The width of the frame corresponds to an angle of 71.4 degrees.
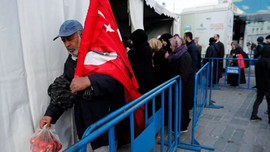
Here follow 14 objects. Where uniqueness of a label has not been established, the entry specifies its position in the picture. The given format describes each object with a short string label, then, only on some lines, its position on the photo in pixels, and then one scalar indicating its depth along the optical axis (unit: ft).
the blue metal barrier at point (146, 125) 3.53
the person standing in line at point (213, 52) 21.83
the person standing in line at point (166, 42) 12.79
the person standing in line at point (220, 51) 22.90
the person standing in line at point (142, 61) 9.51
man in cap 5.28
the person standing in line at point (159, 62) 11.51
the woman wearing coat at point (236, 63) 21.25
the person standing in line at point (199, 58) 19.84
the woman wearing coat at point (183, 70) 10.54
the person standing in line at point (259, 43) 21.34
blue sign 20.74
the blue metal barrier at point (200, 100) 10.01
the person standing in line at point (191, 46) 15.70
